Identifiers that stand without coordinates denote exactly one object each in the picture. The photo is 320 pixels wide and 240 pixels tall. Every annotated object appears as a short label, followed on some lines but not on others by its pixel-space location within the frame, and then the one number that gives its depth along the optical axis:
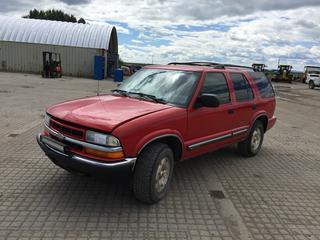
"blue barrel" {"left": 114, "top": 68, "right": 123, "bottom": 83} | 24.15
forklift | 22.92
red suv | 2.79
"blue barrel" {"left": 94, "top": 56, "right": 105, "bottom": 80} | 25.04
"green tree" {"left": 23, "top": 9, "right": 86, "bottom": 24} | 55.02
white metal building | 26.62
